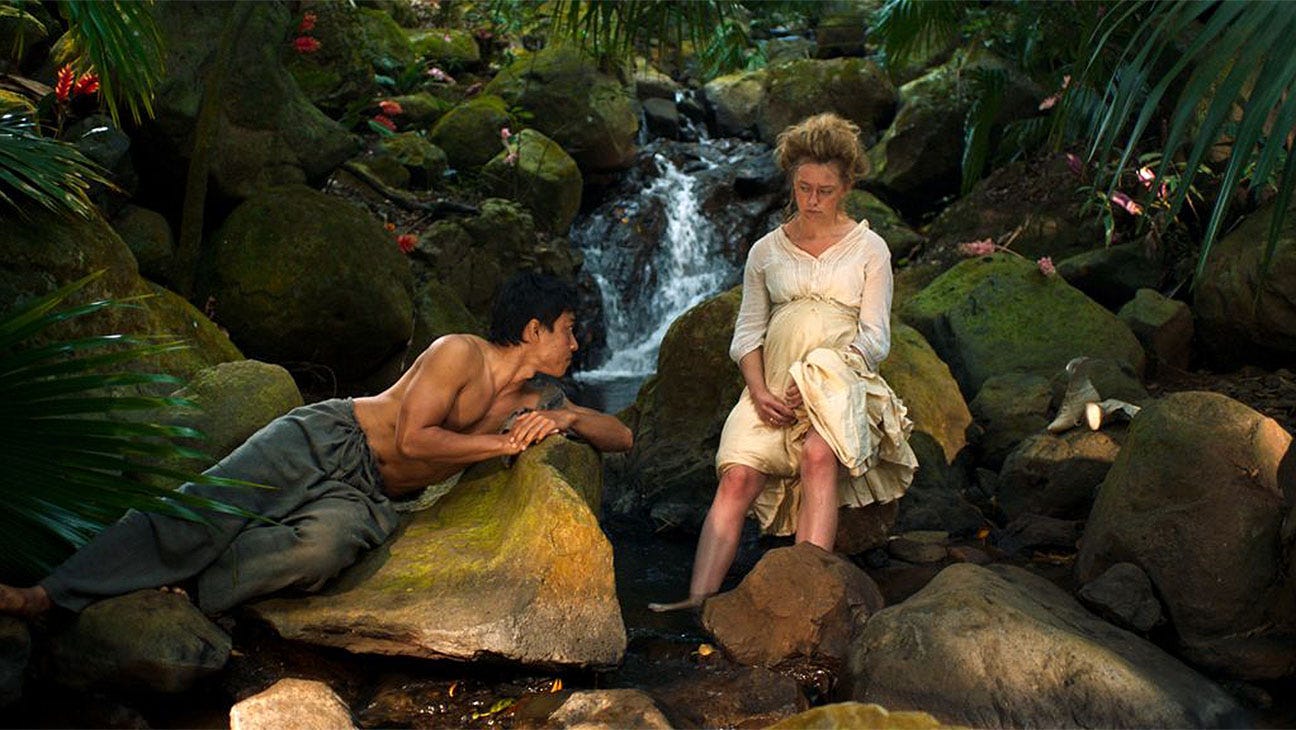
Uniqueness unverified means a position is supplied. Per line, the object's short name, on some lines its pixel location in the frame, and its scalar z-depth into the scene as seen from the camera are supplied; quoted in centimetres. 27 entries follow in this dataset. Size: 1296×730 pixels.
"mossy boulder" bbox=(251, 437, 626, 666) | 363
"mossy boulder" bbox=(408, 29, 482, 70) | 1303
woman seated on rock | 465
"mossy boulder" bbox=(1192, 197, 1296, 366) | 732
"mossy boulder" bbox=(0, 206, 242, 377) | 438
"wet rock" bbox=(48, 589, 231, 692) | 337
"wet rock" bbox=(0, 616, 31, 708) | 317
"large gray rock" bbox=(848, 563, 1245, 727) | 344
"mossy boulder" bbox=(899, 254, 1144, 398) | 744
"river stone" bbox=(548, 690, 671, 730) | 333
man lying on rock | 358
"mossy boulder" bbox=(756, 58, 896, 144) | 1355
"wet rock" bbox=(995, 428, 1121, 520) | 571
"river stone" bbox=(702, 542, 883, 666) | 416
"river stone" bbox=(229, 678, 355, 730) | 308
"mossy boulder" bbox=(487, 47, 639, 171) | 1186
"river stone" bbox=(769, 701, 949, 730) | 256
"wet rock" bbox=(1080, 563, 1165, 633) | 418
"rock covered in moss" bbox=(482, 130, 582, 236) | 1056
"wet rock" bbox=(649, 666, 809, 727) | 364
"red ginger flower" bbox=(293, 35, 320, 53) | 893
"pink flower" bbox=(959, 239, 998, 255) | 890
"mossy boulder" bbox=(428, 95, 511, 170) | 1091
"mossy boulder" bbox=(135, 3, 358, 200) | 685
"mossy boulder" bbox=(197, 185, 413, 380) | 697
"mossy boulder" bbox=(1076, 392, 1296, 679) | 407
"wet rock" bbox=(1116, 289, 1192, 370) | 781
